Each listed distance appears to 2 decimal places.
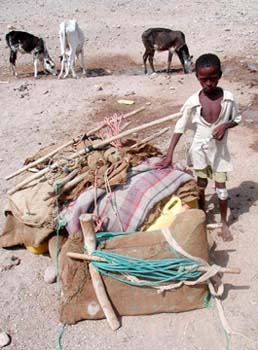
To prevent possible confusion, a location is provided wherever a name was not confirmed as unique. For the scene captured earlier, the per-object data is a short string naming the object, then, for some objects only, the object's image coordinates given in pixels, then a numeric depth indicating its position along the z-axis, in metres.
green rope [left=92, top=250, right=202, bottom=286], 3.16
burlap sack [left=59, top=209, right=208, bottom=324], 3.22
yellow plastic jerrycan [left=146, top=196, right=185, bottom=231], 3.57
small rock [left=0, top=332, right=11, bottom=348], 3.24
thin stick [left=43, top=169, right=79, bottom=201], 3.72
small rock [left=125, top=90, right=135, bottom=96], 8.30
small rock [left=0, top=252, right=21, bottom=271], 3.95
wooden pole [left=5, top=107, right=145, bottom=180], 4.18
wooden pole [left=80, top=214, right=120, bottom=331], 3.23
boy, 3.59
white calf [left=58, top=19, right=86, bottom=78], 10.96
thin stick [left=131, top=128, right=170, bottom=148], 4.12
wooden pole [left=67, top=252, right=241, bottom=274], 3.12
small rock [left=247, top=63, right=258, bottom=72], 9.32
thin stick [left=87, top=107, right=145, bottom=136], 4.31
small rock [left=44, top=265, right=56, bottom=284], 3.71
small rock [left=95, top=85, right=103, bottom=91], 8.78
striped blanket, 3.57
